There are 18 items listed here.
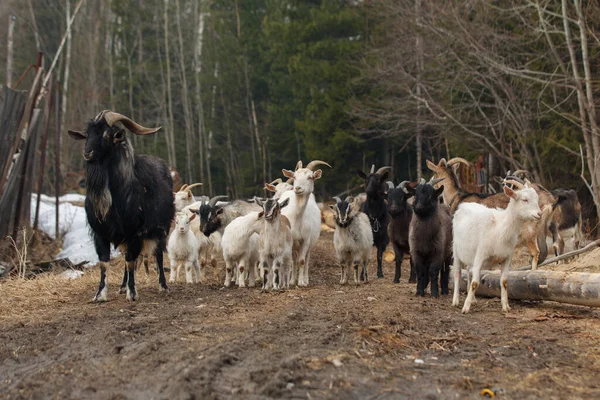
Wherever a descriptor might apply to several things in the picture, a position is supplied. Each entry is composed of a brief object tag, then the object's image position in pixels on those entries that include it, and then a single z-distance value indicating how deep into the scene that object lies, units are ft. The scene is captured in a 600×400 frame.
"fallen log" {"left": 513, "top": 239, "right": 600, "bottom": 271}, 31.93
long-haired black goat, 30.25
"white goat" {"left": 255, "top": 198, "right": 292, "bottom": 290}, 35.19
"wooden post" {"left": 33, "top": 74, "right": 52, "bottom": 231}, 48.08
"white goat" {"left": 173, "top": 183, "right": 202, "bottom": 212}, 47.52
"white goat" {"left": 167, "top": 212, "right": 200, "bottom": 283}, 38.47
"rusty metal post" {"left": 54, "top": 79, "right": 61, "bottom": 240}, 51.70
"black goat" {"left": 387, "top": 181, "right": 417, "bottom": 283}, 38.32
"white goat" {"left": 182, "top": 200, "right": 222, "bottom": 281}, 41.81
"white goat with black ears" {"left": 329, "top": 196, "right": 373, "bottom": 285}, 39.40
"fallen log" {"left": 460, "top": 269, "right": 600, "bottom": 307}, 26.55
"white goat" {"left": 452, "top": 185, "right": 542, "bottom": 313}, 27.61
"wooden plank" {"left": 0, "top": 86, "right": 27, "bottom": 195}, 42.24
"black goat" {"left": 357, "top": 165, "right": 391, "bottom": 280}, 45.47
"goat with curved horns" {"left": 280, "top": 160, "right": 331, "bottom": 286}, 38.58
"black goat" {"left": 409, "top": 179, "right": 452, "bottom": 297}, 32.65
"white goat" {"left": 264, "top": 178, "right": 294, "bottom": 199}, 42.27
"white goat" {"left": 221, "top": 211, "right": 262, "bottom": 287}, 36.40
